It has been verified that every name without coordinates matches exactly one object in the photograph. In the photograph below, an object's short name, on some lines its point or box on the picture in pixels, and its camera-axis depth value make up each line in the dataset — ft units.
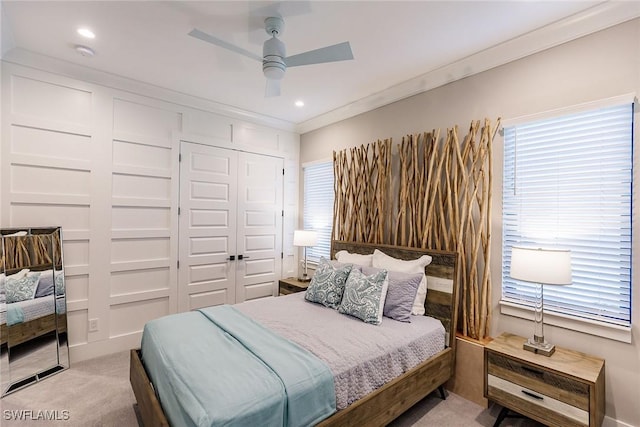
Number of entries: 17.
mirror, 8.43
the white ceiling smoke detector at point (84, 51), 8.57
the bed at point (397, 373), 5.67
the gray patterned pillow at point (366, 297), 7.93
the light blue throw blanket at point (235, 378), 4.54
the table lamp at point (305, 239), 13.32
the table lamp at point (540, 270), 6.43
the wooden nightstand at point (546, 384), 5.93
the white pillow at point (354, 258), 10.54
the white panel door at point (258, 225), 13.70
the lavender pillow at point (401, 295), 8.24
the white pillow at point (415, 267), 8.98
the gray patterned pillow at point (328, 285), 9.13
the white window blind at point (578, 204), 6.59
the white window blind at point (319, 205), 14.07
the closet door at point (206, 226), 12.10
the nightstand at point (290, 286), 12.67
